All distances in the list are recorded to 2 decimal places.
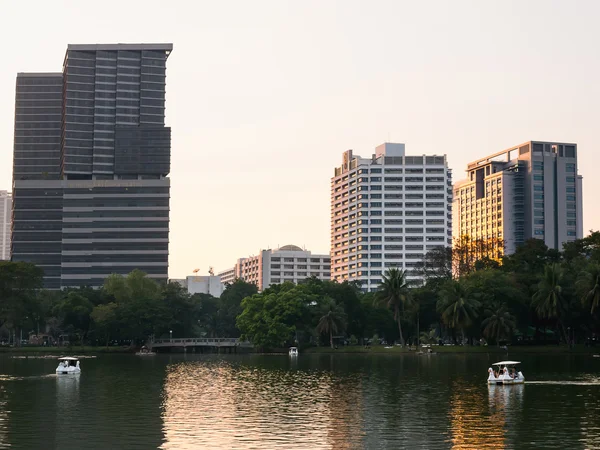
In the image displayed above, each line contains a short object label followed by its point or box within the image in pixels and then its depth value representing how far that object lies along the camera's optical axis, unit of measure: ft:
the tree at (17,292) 620.49
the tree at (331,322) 575.38
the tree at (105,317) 644.69
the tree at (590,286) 470.80
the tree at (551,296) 498.28
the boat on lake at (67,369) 329.72
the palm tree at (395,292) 552.00
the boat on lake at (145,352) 625.82
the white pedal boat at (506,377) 253.24
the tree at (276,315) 589.73
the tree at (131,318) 649.36
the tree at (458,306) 511.40
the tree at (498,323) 510.99
